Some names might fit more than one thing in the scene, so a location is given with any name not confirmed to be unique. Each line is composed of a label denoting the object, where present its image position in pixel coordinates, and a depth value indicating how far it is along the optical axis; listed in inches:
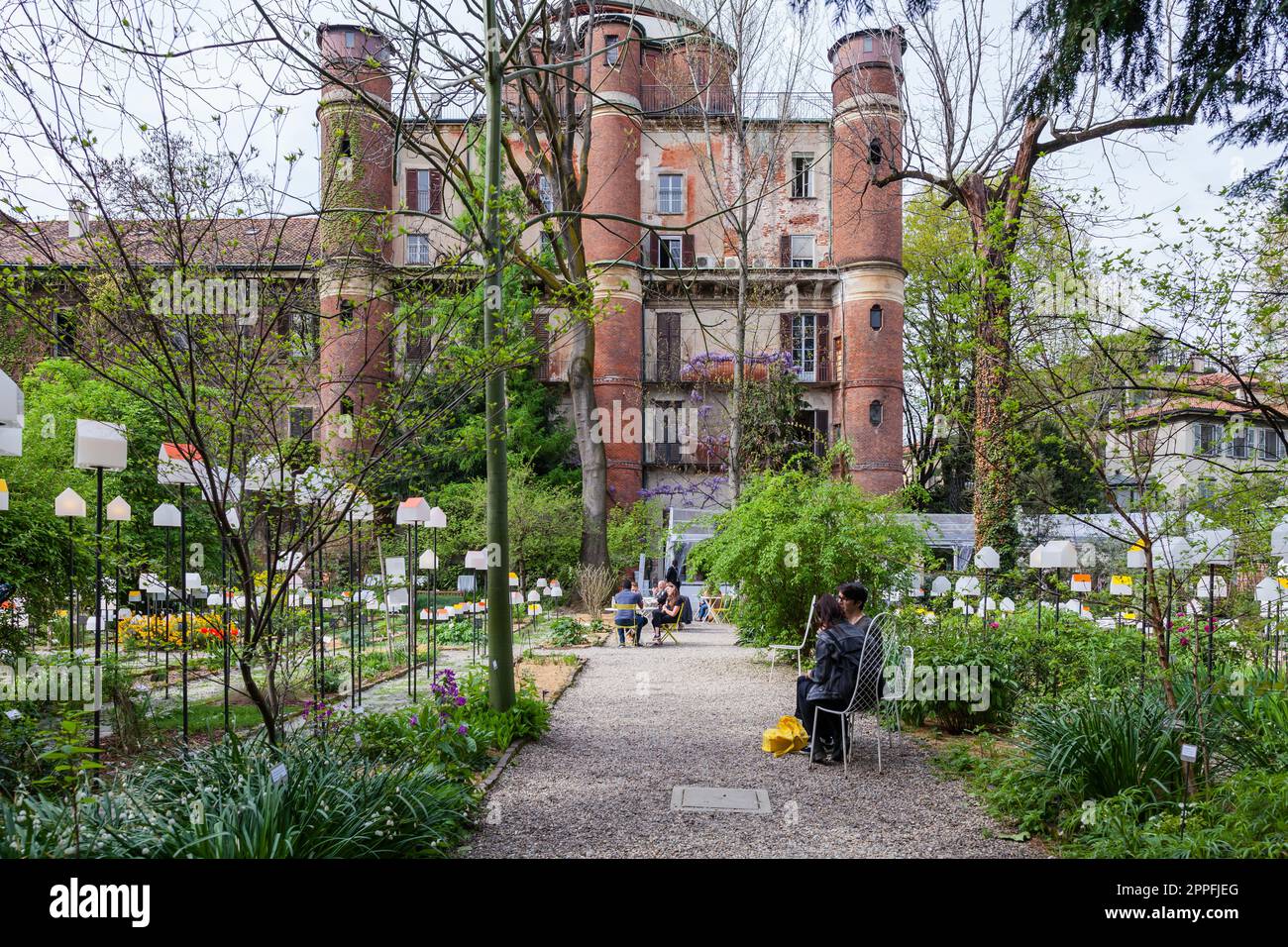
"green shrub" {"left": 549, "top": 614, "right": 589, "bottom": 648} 623.8
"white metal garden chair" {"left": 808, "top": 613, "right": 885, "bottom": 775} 271.3
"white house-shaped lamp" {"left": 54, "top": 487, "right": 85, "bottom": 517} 268.8
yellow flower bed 193.9
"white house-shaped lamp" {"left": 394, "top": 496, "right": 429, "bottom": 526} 331.3
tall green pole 286.5
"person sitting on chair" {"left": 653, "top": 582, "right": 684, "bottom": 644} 642.1
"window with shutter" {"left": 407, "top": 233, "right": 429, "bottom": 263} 1256.2
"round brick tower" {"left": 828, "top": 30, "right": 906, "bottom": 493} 1130.7
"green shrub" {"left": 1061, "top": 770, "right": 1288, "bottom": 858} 156.3
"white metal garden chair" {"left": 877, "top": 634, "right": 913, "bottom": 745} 283.3
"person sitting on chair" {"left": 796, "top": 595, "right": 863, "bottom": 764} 273.0
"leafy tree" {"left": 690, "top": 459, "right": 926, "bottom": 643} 435.2
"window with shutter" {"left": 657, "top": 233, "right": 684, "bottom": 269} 1214.6
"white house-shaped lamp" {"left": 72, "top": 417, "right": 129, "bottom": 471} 202.1
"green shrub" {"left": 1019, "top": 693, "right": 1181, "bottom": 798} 196.1
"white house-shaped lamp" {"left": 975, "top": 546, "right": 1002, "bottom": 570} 402.6
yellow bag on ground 285.4
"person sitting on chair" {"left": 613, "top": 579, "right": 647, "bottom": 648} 631.2
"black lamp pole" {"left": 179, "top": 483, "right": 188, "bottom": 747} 194.5
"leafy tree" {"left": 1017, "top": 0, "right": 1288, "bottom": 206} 206.5
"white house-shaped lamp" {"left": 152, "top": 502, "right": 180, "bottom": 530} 363.6
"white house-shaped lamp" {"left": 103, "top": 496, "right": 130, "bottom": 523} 302.0
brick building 1076.5
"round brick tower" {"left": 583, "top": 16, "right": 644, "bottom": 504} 1094.4
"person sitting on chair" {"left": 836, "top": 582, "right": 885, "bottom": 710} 276.8
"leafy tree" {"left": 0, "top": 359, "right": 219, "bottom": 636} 286.8
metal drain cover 222.8
